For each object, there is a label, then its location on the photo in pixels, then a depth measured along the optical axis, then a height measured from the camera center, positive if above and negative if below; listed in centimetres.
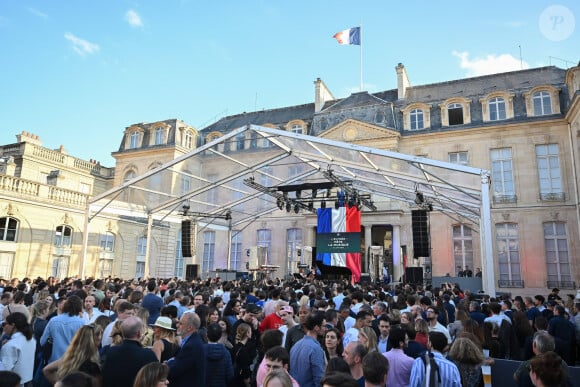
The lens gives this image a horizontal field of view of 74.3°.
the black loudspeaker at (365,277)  1835 -85
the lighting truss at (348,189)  1490 +293
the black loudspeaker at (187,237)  1766 +94
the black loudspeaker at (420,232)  1319 +98
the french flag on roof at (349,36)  2594 +1498
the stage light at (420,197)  1337 +217
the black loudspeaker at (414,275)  1594 -62
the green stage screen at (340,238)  1609 +90
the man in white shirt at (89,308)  546 -73
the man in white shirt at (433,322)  526 -86
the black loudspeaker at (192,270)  1916 -64
